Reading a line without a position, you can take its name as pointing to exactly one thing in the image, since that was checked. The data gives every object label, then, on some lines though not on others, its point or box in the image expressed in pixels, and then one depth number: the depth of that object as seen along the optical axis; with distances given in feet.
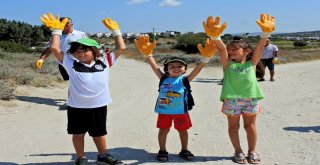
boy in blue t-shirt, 17.24
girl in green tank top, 16.81
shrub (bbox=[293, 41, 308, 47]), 210.08
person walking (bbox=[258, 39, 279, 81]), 51.01
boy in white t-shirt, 15.66
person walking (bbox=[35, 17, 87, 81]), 26.45
